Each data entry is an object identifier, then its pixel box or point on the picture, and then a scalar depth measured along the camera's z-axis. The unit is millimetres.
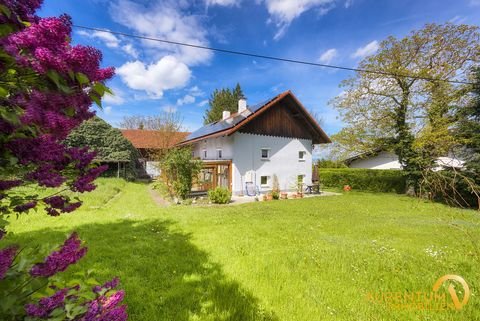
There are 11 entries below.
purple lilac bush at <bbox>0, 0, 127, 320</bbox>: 975
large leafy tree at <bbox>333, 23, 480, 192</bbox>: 15867
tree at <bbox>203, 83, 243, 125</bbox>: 42438
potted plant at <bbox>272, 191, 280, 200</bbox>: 15461
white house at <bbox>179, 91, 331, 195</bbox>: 16078
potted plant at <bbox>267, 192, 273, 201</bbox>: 15308
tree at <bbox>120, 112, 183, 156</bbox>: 28406
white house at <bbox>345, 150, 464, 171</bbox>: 24375
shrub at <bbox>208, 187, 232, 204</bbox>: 13002
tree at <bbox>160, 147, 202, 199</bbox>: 13586
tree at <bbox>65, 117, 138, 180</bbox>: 23031
